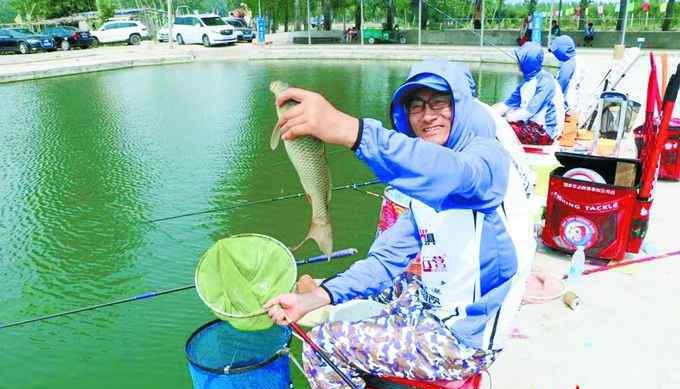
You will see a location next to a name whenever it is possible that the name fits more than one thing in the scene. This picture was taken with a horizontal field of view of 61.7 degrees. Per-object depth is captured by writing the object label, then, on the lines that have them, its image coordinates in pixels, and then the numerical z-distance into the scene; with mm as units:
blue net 2621
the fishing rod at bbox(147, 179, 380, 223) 6332
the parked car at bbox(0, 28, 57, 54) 26594
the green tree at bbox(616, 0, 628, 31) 23280
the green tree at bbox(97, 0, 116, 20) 46281
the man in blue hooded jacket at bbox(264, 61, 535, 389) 1779
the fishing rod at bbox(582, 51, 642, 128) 8336
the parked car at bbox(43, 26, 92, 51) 28978
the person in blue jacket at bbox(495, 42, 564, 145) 7578
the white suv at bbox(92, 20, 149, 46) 33125
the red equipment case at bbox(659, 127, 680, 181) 6535
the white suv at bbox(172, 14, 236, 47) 30688
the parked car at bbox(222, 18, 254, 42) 34438
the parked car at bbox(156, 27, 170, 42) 34825
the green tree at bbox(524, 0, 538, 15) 35125
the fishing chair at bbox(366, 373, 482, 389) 2367
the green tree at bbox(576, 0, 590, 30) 32756
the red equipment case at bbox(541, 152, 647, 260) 4473
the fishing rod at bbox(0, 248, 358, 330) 3600
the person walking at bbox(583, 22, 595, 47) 27672
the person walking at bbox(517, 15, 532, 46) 28609
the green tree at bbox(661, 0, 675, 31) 28203
